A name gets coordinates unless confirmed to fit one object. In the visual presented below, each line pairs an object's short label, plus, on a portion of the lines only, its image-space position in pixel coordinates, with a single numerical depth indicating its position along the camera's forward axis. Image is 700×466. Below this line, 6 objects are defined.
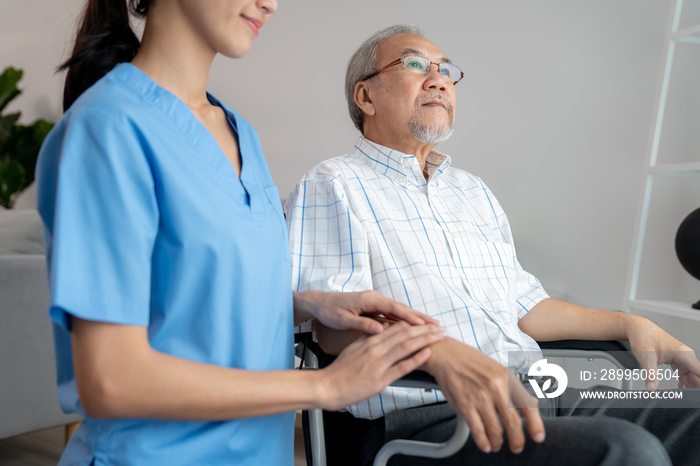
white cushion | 2.16
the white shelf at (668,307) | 1.81
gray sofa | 1.97
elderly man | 0.78
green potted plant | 3.95
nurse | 0.66
